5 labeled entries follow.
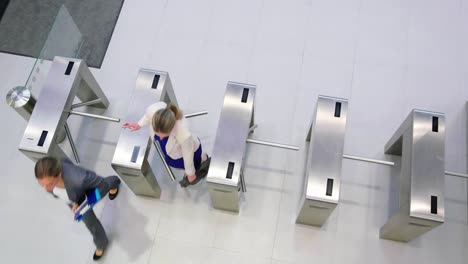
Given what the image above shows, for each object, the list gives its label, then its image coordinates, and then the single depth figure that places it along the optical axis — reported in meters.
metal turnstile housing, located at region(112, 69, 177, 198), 2.50
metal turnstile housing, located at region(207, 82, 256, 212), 2.44
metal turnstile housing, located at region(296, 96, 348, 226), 2.44
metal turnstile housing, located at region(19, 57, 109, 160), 2.53
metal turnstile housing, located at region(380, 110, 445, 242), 2.40
